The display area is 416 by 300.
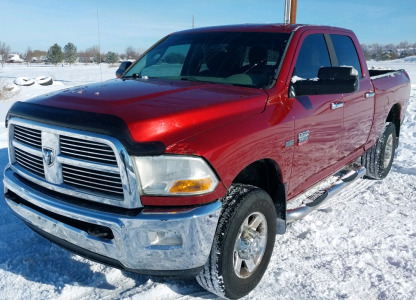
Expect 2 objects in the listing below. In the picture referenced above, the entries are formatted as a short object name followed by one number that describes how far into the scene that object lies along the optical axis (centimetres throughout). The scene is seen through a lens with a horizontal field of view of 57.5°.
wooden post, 863
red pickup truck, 207
